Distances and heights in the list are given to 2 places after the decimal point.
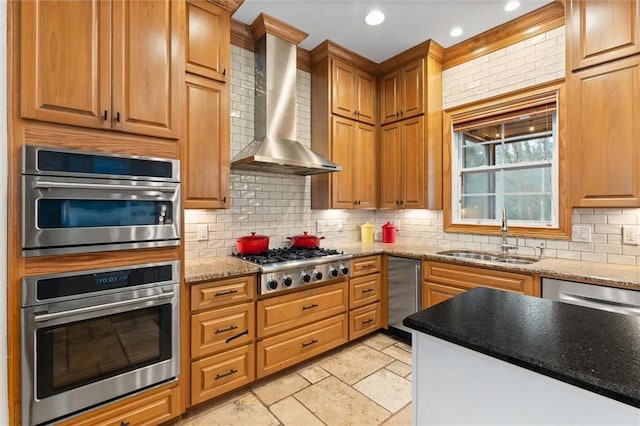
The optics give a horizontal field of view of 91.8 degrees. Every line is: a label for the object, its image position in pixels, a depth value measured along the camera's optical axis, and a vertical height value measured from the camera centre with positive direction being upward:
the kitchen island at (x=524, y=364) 0.72 -0.39
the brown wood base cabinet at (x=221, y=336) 2.03 -0.85
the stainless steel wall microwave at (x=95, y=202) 1.45 +0.06
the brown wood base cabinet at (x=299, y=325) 2.36 -0.94
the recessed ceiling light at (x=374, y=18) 2.70 +1.74
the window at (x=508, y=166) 2.82 +0.46
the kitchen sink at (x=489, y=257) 2.76 -0.44
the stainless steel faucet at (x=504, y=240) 2.91 -0.28
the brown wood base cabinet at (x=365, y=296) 2.97 -0.83
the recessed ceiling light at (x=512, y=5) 2.58 +1.74
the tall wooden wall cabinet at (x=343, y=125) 3.32 +0.98
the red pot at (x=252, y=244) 2.78 -0.28
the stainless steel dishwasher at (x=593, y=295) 1.87 -0.55
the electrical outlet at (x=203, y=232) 2.71 -0.17
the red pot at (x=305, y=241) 3.15 -0.29
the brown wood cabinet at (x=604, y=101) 2.09 +0.77
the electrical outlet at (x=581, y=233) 2.57 -0.19
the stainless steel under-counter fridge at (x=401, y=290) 2.96 -0.77
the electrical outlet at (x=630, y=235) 2.37 -0.19
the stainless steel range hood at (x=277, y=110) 2.82 +0.99
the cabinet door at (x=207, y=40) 2.33 +1.35
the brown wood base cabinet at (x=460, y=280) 2.30 -0.56
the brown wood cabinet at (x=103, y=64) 1.46 +0.78
